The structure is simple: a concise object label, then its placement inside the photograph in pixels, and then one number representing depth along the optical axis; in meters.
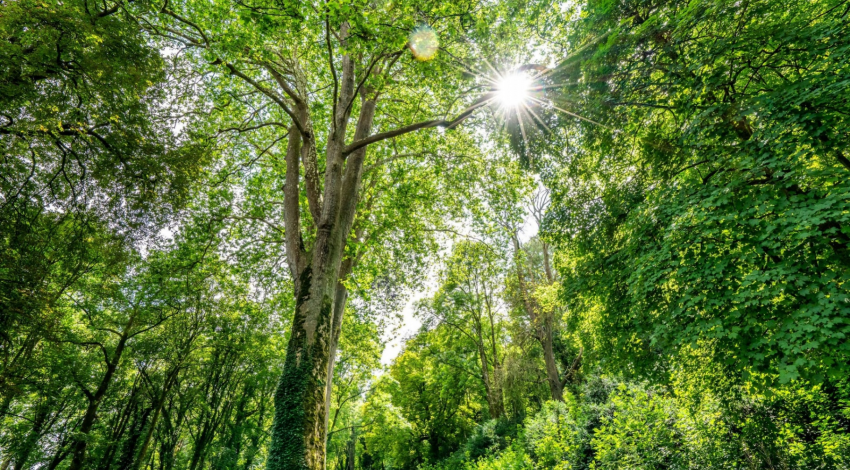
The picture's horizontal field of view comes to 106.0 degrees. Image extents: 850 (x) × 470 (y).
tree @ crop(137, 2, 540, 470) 5.00
